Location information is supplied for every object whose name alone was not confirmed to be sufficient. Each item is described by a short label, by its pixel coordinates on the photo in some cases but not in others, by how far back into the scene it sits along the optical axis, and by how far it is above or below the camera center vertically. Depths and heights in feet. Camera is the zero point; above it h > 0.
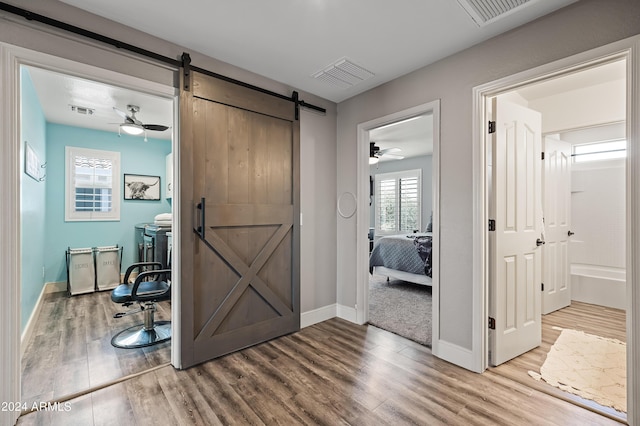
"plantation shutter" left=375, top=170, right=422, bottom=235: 25.07 +0.88
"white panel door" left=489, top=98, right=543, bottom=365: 7.99 -0.65
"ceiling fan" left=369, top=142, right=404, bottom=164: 18.99 +4.40
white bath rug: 6.66 -4.08
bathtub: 12.30 -3.18
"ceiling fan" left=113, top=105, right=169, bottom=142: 12.39 +3.68
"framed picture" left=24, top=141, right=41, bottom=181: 9.29 +1.76
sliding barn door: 7.91 -0.17
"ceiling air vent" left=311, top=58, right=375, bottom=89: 8.93 +4.40
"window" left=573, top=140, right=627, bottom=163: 12.89 +2.71
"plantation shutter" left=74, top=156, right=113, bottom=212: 15.69 +1.53
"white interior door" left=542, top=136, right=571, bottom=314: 12.09 -0.52
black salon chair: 9.04 -3.12
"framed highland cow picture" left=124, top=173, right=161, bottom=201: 17.20 +1.49
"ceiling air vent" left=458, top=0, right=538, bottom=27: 6.12 +4.32
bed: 15.04 -2.55
